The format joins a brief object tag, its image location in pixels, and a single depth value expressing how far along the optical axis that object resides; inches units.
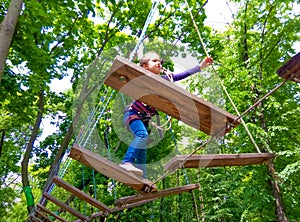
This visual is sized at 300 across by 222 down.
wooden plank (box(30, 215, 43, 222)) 266.1
